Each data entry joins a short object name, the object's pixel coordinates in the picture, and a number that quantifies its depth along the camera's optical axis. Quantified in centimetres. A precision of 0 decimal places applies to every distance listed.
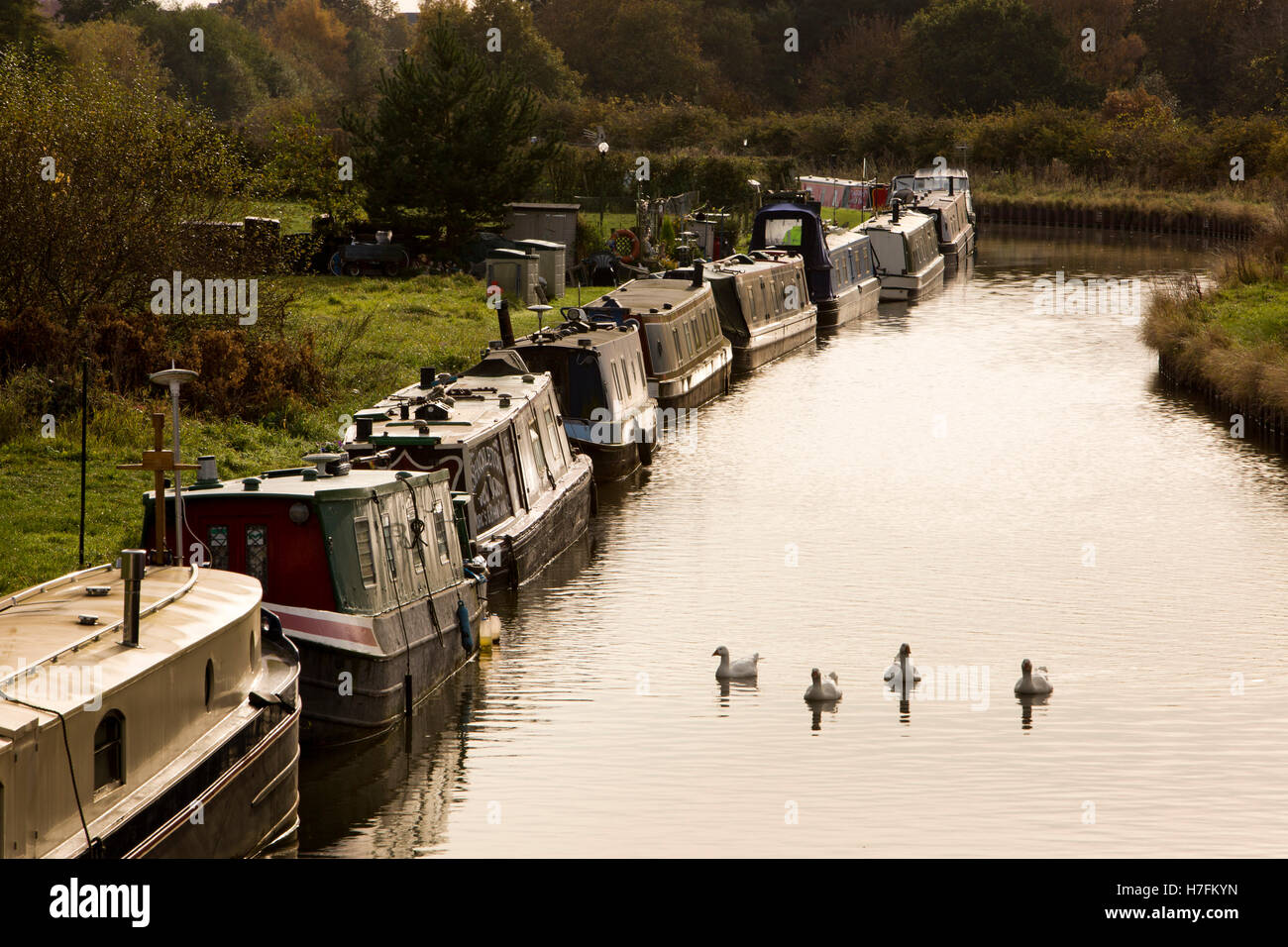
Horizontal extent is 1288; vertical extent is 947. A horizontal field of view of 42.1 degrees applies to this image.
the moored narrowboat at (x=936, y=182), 7531
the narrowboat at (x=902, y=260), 5644
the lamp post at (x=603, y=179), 6096
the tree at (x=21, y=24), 6662
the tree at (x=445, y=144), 4725
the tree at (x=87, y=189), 2792
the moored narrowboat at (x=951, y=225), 6438
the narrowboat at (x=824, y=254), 5053
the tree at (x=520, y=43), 10062
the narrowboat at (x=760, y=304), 4256
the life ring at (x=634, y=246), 5169
